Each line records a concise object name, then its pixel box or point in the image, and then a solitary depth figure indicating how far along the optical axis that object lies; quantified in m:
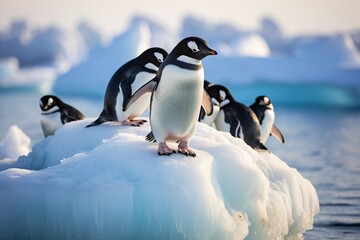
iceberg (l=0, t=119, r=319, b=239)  8.41
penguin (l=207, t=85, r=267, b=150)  12.74
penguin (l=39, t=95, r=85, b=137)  14.74
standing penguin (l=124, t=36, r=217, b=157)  9.08
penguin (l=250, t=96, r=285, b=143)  14.09
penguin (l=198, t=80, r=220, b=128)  13.70
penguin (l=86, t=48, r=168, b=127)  11.79
